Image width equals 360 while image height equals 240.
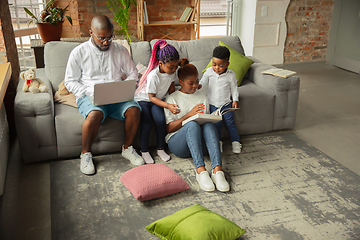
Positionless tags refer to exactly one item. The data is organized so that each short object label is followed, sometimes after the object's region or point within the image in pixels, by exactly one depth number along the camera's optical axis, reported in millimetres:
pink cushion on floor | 2000
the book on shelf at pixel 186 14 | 4848
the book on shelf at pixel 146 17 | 4625
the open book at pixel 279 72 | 2888
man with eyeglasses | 2338
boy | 2629
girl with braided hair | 2402
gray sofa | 2357
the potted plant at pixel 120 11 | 4082
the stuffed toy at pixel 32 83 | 2448
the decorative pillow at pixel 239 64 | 3086
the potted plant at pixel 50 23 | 3527
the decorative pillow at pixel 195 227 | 1558
